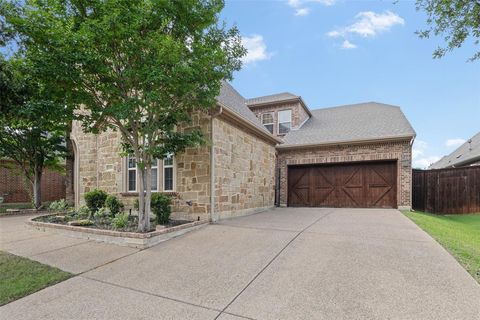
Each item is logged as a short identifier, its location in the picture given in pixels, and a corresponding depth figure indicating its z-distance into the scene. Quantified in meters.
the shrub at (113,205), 8.80
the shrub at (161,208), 7.04
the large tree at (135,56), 4.86
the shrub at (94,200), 8.99
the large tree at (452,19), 4.37
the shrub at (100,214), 8.29
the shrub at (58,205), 9.84
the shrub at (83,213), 8.42
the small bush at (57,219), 7.88
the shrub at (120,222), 6.48
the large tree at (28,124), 5.06
